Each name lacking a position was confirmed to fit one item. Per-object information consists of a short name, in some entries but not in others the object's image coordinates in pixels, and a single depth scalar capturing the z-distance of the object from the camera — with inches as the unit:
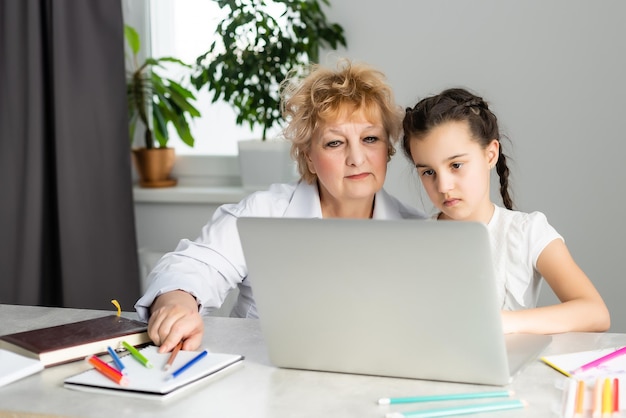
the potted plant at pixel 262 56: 114.5
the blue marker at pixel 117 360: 47.9
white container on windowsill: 121.2
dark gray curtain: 119.0
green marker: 49.0
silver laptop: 42.4
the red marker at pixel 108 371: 46.1
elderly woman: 72.4
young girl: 68.3
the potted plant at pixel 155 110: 130.8
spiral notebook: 45.1
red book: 51.3
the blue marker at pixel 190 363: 47.0
